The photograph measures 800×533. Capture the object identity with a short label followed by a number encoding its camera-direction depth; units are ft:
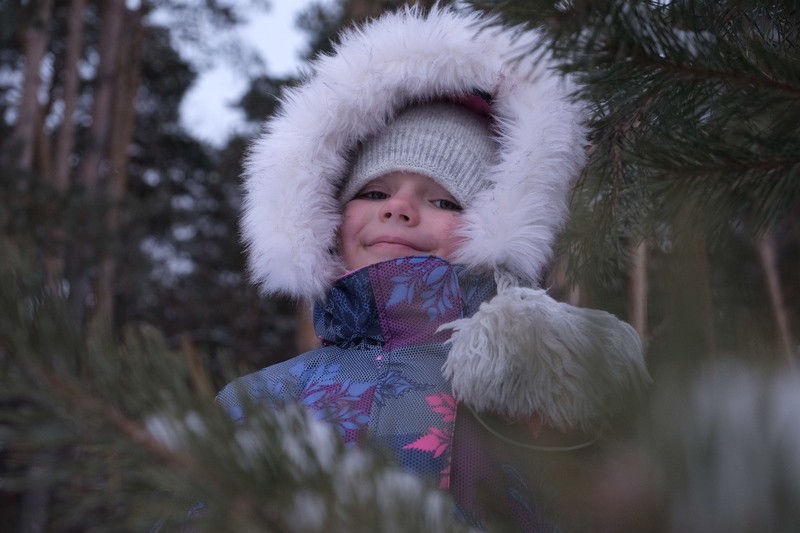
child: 5.01
